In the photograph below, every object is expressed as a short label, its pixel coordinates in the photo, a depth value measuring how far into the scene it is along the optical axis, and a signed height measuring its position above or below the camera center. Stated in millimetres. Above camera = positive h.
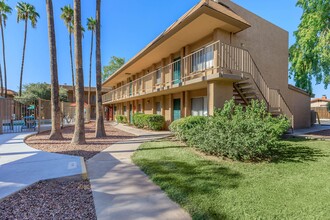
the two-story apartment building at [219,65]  9727 +2858
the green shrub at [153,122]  15227 -775
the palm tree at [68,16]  31156 +15183
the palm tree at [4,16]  26612 +13627
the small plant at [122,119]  24481 -872
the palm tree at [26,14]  28472 +14303
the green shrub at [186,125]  8940 -633
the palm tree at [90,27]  36000 +15440
